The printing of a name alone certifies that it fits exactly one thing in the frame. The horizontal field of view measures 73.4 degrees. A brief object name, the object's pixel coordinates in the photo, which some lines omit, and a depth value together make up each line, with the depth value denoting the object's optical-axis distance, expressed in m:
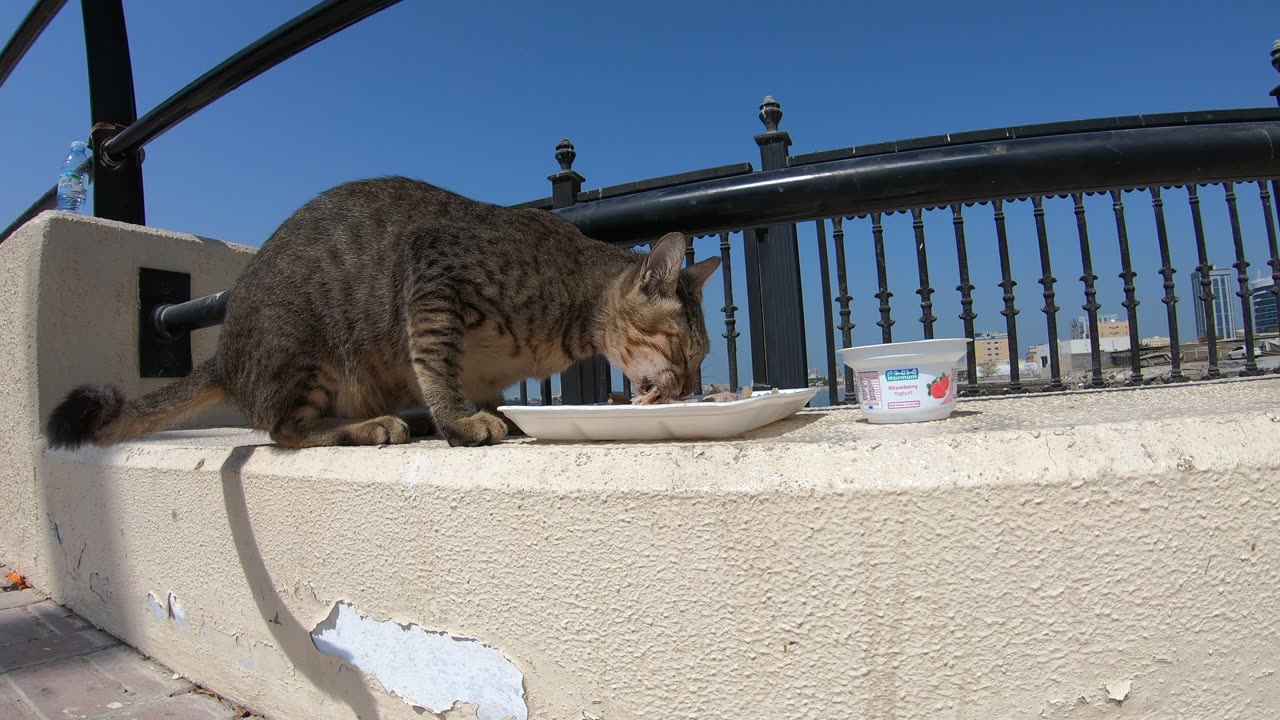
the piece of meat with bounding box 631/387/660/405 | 0.81
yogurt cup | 0.66
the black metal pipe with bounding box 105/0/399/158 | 0.76
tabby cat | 0.86
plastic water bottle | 1.28
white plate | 0.62
